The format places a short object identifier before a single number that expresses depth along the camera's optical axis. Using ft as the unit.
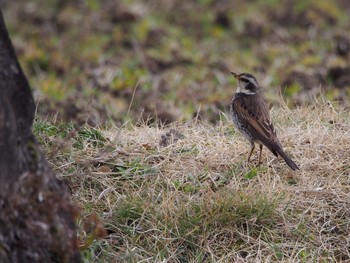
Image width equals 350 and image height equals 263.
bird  46.28
